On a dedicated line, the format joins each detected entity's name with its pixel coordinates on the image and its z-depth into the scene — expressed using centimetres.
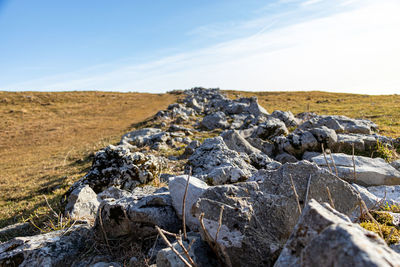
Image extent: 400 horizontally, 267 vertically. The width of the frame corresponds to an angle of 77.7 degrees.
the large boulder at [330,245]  150
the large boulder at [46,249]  361
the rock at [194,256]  268
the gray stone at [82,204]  537
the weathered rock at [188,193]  373
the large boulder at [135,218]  400
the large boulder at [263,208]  268
